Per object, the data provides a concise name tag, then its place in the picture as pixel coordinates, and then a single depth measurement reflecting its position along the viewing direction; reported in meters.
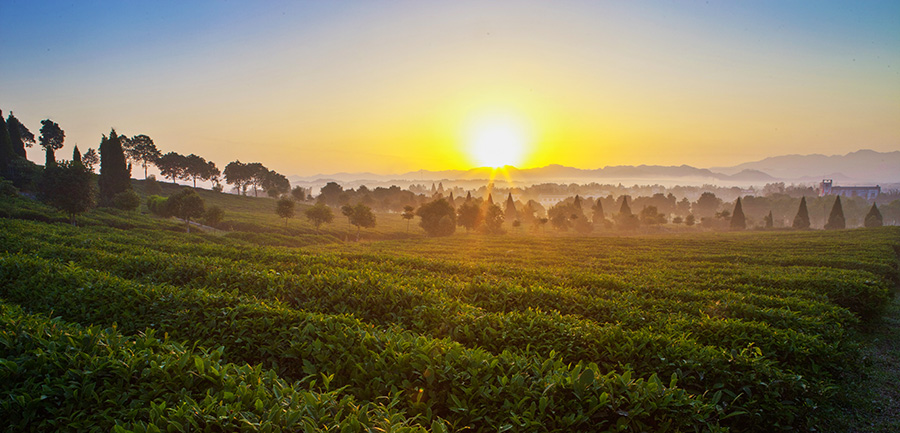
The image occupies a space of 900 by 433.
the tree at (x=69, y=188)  31.03
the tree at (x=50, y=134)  71.81
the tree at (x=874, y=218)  74.62
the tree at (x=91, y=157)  84.88
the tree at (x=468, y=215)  64.00
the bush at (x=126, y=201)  44.62
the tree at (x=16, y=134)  58.38
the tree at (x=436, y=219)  57.16
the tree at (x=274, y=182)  108.38
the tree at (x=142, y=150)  85.00
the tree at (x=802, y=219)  78.81
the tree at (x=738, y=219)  83.75
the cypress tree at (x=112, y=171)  51.31
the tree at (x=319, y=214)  49.81
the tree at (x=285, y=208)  51.16
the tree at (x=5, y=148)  48.04
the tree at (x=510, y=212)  110.12
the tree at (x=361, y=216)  52.66
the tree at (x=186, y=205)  44.72
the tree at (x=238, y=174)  102.50
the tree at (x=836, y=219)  76.88
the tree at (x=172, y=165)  87.19
